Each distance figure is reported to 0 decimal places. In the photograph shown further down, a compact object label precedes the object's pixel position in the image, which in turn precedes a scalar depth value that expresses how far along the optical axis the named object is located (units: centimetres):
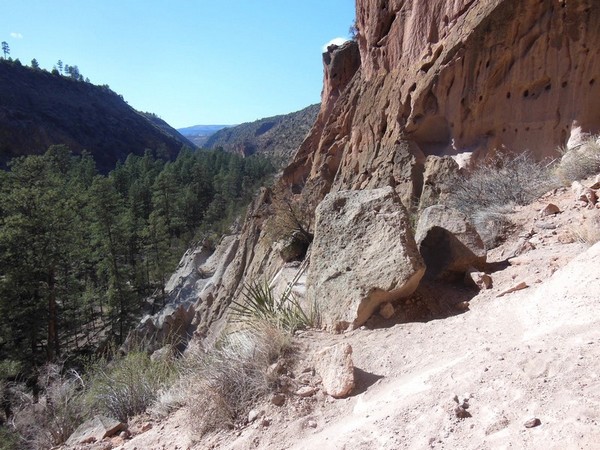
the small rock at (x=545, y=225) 578
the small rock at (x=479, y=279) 448
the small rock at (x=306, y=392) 324
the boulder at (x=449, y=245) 490
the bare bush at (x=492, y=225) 635
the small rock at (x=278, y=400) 325
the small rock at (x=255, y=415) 323
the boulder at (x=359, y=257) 412
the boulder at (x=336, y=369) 310
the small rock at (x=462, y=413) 222
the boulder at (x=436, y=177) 1188
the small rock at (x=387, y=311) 412
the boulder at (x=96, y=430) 422
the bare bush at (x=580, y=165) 731
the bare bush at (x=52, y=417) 498
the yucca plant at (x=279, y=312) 437
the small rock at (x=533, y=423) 196
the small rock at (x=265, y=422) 311
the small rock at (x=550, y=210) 629
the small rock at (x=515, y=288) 392
